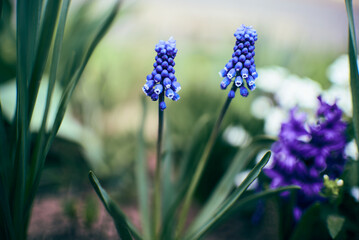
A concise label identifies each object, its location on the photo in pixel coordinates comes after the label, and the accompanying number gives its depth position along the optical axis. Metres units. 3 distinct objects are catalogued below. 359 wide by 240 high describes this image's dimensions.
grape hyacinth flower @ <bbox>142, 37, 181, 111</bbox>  0.36
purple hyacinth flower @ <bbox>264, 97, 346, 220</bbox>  0.41
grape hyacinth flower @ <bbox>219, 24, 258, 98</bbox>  0.36
